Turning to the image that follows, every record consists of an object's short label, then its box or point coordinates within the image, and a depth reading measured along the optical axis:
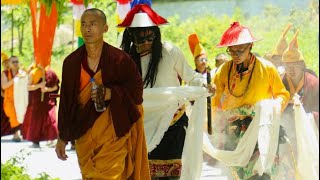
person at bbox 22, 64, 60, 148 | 20.99
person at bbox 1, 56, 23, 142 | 22.95
